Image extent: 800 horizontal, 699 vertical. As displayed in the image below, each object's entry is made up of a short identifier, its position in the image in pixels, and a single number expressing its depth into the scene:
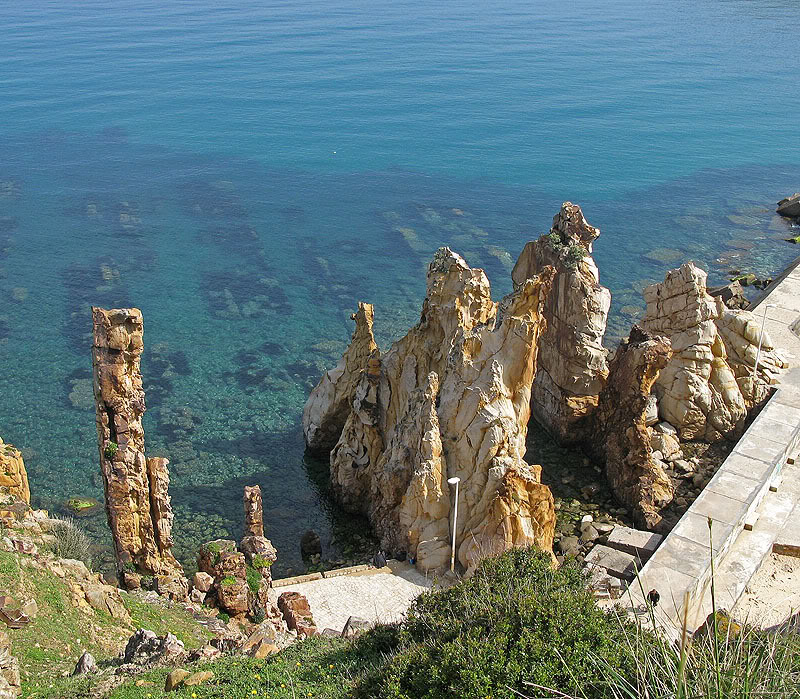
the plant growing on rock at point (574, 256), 36.81
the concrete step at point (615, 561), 28.73
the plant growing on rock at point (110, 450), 25.75
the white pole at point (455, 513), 28.62
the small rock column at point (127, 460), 24.56
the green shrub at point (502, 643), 16.09
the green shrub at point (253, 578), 27.20
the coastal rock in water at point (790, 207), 71.44
